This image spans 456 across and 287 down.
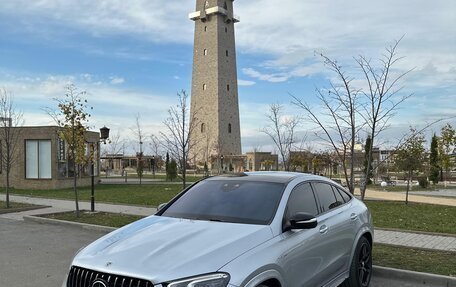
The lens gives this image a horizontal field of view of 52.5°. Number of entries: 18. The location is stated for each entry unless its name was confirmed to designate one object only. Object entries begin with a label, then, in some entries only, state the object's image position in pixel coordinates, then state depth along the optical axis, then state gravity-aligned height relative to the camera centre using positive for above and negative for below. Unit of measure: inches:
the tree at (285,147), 742.5 +20.6
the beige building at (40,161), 1136.8 +1.8
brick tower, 3189.0 +541.8
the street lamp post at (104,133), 645.9 +39.4
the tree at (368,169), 376.3 -9.6
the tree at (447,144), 1380.4 +41.3
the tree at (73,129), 575.8 +41.0
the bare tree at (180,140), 726.5 +36.5
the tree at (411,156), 858.1 +3.1
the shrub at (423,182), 1262.9 -67.0
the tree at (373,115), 386.3 +36.3
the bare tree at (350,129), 391.5 +25.3
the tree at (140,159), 1481.1 +6.3
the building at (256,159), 2911.4 +2.7
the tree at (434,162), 1429.6 -15.3
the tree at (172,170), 1535.4 -32.3
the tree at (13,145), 1103.7 +41.6
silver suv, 143.7 -29.9
